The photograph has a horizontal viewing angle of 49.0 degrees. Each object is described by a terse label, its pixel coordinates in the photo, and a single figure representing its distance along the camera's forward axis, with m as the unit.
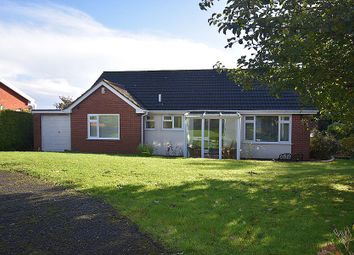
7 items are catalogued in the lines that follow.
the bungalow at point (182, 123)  22.12
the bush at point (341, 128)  11.31
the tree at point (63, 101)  46.79
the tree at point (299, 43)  5.86
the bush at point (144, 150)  21.62
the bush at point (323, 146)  21.94
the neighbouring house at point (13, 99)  31.27
